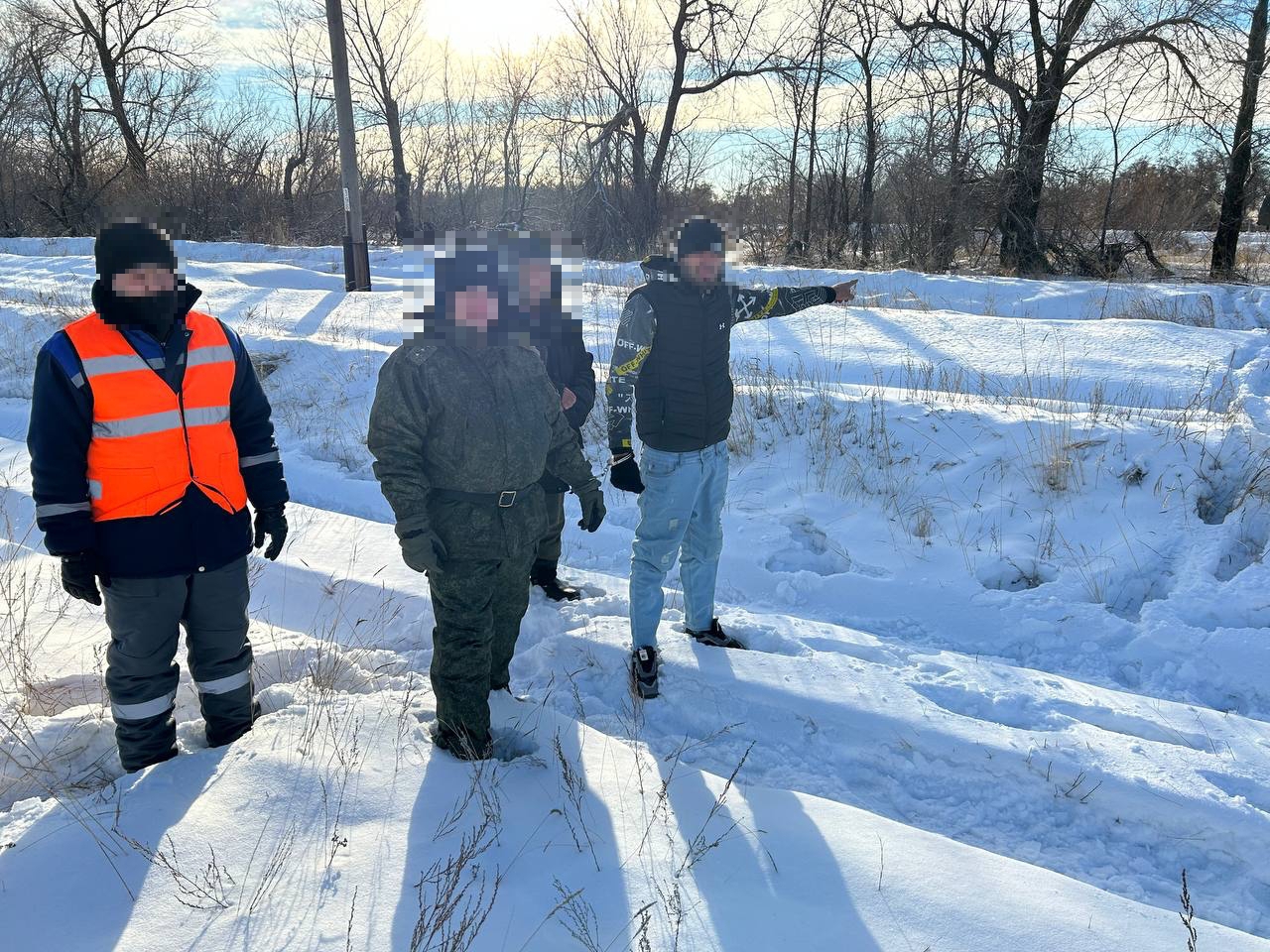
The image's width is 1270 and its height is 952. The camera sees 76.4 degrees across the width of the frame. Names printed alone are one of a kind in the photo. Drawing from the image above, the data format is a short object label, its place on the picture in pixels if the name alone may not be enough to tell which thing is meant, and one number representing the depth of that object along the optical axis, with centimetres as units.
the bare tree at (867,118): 1825
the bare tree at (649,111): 1961
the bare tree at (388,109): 2409
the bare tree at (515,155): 2752
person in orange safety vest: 244
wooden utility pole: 1212
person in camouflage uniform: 256
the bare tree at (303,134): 2759
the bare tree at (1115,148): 1483
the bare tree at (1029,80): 1566
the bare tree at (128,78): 2427
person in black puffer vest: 345
